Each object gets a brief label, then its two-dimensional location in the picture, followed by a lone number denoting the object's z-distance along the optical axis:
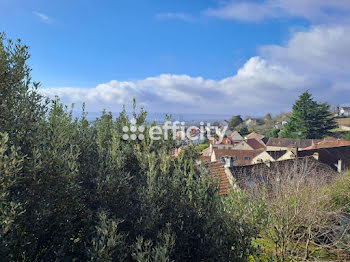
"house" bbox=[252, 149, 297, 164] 27.21
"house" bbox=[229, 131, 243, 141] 54.22
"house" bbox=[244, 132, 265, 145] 52.88
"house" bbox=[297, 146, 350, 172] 25.54
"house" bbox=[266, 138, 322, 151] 42.50
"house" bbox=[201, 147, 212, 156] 44.44
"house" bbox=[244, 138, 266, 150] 46.76
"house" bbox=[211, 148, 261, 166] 35.03
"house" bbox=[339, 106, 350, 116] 78.12
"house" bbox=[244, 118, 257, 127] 83.39
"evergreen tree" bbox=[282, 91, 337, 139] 48.41
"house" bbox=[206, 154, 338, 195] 13.67
